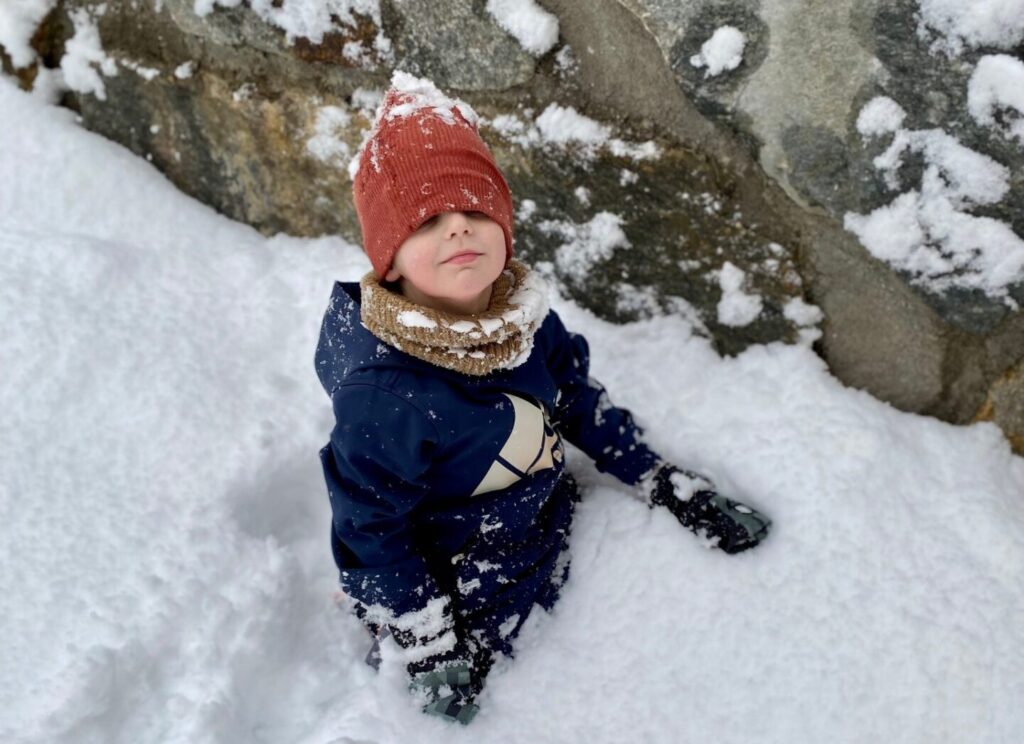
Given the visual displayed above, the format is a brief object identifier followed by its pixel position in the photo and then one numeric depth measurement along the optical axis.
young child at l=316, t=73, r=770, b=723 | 1.10
